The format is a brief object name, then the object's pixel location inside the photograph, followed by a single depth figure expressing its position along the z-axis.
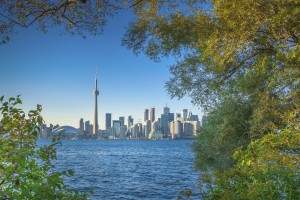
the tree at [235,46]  8.30
